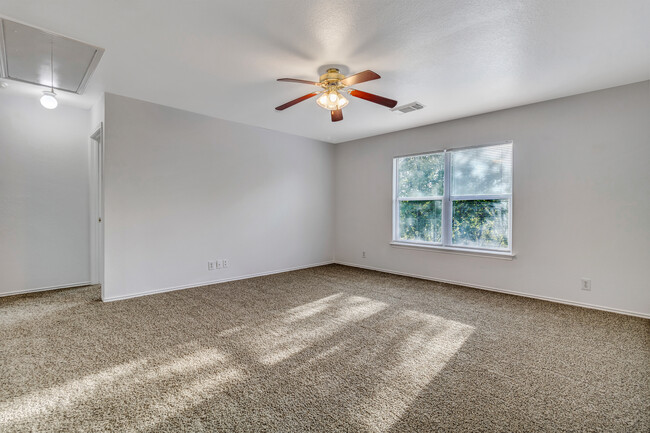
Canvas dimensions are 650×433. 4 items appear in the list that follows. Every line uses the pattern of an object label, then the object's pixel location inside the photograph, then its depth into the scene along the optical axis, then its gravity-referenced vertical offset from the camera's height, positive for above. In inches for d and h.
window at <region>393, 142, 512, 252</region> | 164.7 +8.8
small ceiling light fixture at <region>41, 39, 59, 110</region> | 123.7 +47.9
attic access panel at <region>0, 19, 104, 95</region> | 93.7 +57.0
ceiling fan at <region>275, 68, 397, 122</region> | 113.0 +46.9
